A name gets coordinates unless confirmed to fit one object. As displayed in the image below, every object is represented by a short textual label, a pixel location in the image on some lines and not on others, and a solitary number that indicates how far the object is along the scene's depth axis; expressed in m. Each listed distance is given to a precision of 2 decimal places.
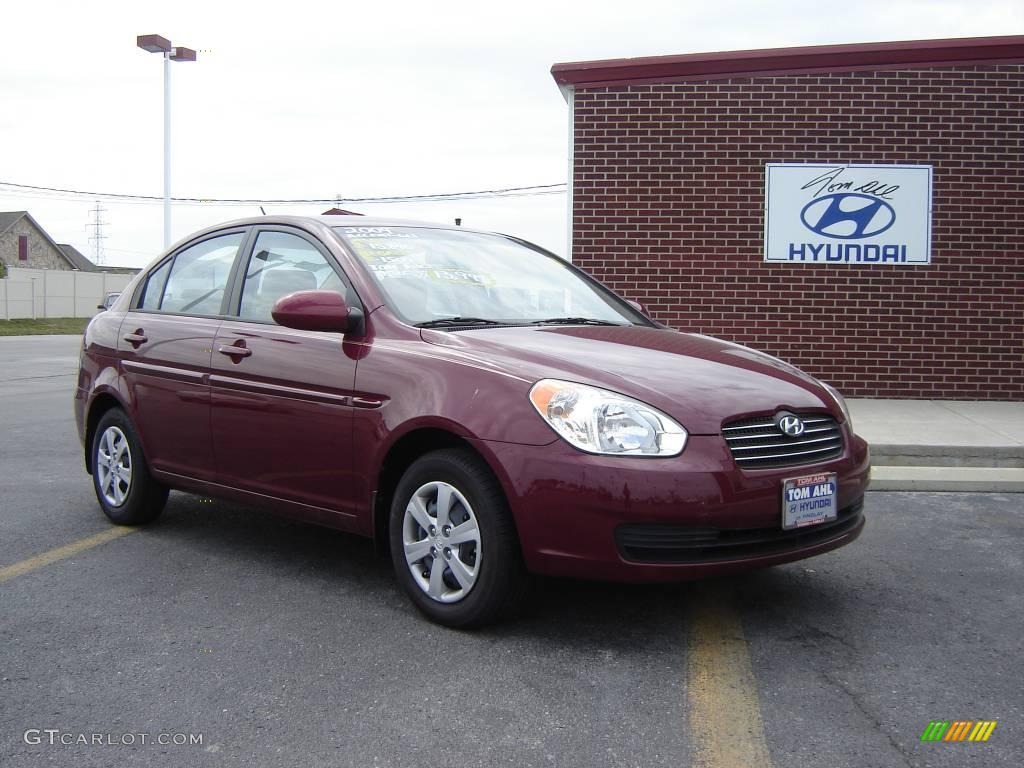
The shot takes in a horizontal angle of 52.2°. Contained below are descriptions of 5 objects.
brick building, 10.02
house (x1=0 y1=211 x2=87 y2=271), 66.62
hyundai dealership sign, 10.12
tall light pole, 26.27
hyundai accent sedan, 3.50
